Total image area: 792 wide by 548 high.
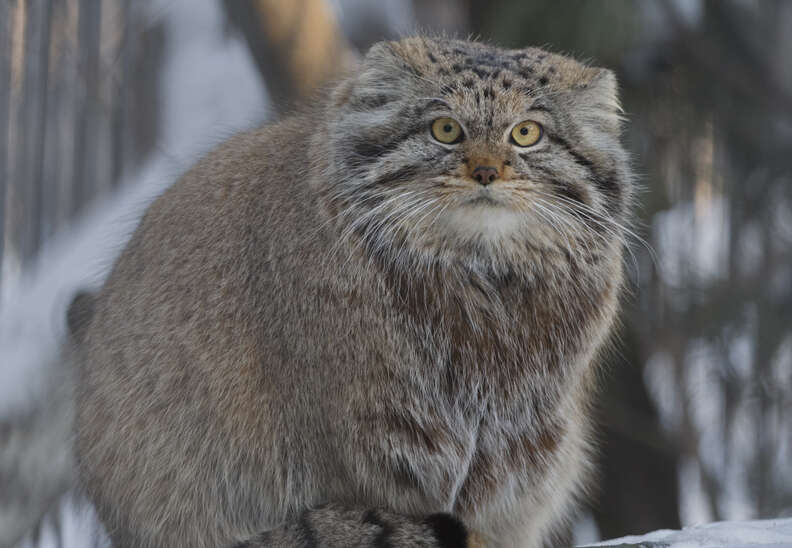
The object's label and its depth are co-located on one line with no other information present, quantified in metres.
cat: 7.29
